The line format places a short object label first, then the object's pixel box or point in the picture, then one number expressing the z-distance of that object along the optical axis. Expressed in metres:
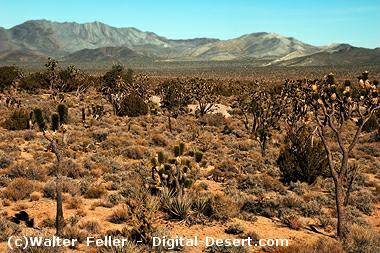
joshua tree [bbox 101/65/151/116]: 37.34
